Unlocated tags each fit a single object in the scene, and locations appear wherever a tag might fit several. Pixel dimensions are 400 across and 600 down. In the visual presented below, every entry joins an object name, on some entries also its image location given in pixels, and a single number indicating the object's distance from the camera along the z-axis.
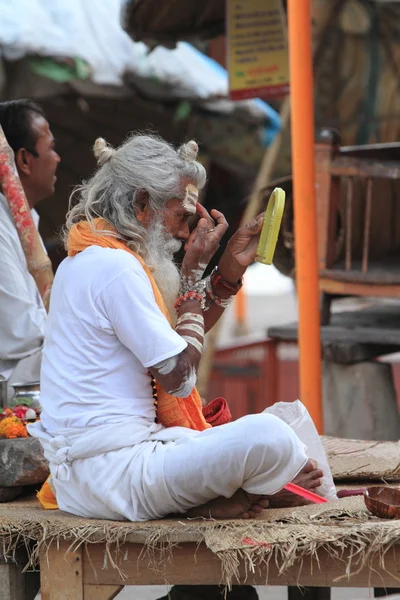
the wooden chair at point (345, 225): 11.98
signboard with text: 14.00
